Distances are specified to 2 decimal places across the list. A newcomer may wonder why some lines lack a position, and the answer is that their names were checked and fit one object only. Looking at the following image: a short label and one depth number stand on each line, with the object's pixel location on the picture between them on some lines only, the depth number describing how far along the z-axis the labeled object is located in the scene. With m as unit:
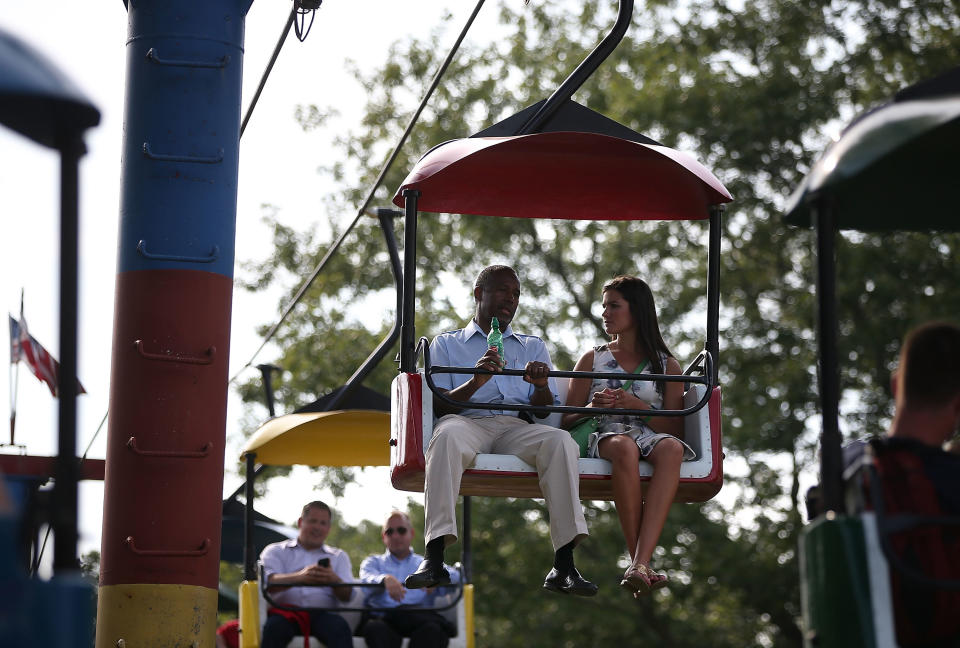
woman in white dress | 13.54
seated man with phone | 18.03
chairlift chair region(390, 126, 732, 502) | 13.68
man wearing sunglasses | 18.27
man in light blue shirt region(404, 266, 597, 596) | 13.26
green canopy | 7.72
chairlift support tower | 12.91
